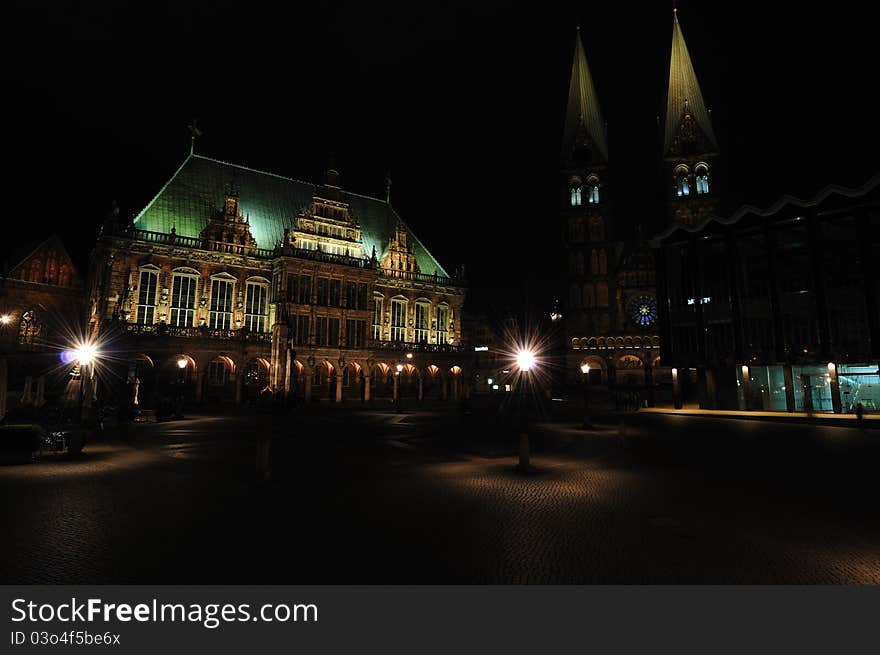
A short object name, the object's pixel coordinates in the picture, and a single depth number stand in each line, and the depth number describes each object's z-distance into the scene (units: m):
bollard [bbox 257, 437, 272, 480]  10.80
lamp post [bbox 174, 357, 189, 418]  38.28
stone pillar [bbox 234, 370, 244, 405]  40.00
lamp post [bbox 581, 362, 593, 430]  22.66
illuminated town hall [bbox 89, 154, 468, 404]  38.19
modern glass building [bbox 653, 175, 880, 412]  31.47
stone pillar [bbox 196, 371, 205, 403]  37.47
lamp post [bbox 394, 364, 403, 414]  47.22
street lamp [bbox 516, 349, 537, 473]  11.58
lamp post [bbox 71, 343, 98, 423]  19.67
